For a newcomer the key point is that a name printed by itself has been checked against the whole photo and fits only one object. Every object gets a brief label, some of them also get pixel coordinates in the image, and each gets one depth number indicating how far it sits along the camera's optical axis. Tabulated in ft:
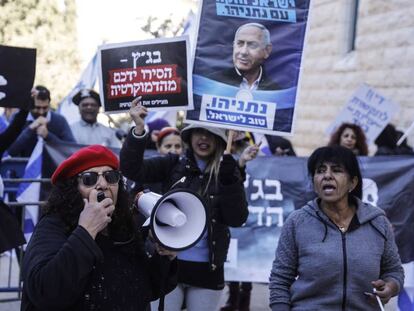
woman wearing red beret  8.23
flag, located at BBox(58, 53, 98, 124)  30.73
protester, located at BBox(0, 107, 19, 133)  25.84
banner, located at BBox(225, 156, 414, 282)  20.85
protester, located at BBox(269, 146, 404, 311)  11.31
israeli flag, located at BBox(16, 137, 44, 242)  22.11
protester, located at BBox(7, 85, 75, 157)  24.73
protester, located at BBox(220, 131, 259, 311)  22.56
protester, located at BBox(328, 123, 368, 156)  22.40
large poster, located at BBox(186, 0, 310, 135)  15.52
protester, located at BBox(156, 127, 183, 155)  20.74
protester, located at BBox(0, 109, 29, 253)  17.22
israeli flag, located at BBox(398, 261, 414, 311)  20.57
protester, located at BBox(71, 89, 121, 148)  25.78
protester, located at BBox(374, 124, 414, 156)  25.89
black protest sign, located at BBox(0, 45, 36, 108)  17.47
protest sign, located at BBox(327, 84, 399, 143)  26.20
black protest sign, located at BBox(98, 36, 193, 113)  15.24
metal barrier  21.54
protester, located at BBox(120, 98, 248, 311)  14.07
